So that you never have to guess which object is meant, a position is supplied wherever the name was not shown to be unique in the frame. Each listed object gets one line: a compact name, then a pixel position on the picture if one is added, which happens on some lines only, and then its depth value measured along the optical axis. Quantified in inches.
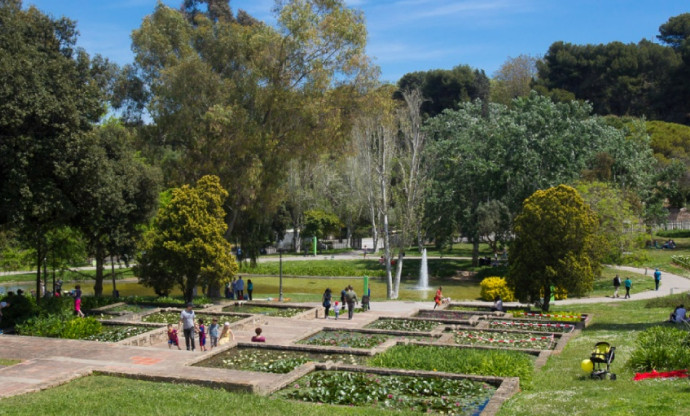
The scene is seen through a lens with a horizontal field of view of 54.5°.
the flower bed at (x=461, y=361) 594.2
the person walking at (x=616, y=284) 1321.4
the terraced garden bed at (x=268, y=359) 652.1
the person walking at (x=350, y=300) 1002.7
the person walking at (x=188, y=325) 739.4
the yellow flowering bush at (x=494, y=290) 1316.4
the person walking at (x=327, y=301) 1030.0
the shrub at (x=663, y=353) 543.5
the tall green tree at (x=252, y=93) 1228.5
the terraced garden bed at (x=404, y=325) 922.7
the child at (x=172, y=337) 751.7
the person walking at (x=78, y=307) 915.6
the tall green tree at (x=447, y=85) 3838.6
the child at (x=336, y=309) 1003.9
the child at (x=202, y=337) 738.2
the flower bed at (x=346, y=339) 793.6
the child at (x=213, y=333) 753.6
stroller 544.1
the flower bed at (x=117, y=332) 804.0
